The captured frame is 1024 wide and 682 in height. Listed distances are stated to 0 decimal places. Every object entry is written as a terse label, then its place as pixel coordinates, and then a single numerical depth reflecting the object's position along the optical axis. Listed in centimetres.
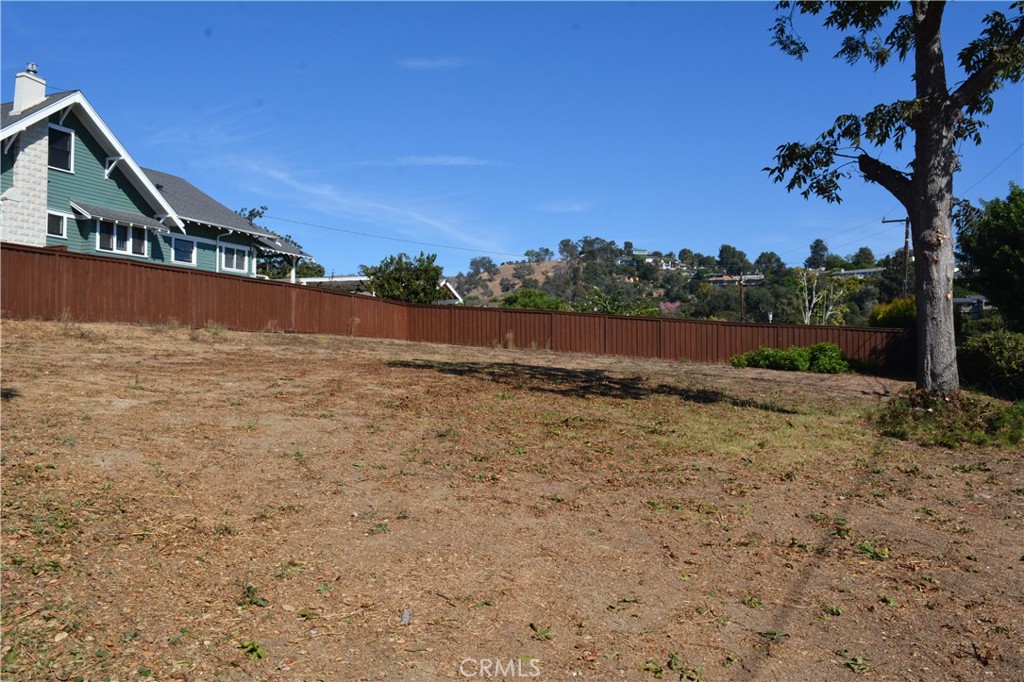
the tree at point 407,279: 4153
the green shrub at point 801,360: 2561
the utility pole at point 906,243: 4390
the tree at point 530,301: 5125
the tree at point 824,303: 5703
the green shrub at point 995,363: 1991
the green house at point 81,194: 2358
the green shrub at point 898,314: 2805
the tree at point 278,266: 4961
